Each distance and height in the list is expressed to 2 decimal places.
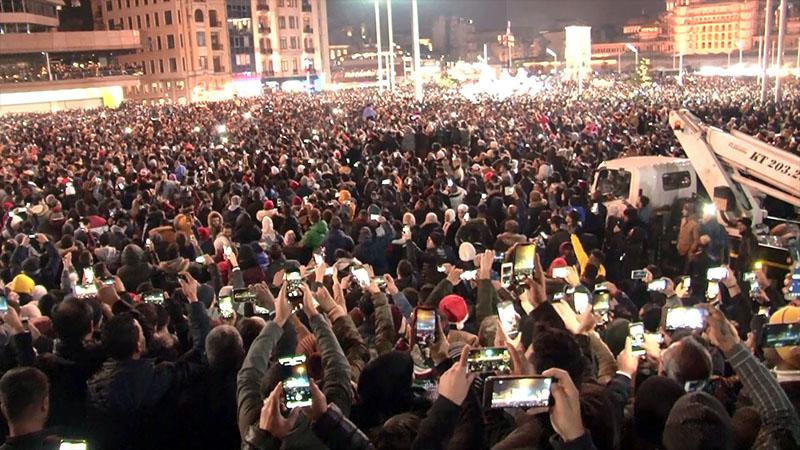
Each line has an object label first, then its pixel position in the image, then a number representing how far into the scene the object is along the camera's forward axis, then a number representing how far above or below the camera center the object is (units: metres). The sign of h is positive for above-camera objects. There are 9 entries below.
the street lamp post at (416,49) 32.94 +1.29
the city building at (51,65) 57.94 +2.38
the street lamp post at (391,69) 49.54 +0.67
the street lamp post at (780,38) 25.83 +0.91
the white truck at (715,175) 11.05 -1.72
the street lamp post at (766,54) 27.02 +0.33
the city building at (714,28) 132.88 +6.63
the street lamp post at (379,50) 41.99 +1.81
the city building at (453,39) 185.75 +9.18
